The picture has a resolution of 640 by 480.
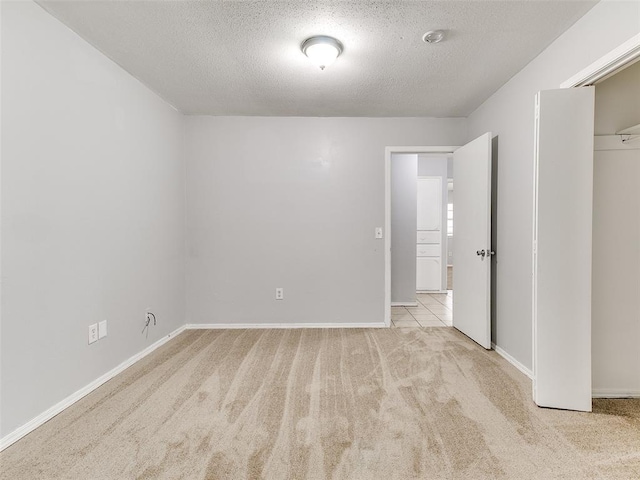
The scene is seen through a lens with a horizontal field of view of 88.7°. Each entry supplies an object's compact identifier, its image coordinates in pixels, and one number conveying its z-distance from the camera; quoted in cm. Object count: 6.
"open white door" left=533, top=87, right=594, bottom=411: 196
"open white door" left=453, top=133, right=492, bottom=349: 299
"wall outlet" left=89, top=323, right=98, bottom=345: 225
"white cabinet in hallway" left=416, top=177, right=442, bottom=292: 596
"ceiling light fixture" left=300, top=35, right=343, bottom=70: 216
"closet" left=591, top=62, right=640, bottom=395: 211
